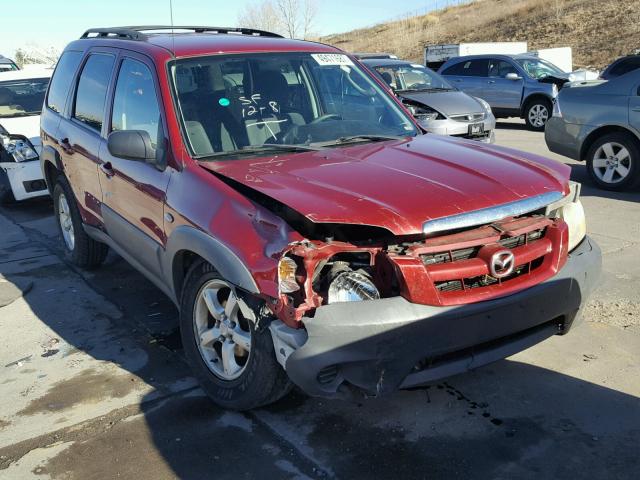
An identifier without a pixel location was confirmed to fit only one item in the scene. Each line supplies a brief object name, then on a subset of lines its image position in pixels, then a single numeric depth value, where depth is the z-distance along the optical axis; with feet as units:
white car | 26.86
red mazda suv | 9.29
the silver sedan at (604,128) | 25.80
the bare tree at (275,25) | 128.94
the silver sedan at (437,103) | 33.60
